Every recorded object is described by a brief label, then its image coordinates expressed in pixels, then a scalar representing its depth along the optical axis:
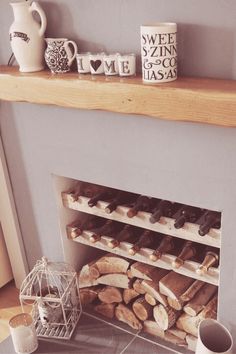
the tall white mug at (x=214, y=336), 1.54
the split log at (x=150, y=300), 1.72
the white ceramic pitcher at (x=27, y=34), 1.46
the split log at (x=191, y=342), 1.67
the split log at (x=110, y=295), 1.83
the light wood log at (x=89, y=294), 1.92
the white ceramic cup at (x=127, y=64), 1.33
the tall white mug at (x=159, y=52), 1.22
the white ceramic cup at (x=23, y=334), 1.70
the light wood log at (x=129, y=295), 1.78
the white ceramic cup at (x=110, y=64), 1.36
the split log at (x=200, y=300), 1.62
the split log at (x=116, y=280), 1.78
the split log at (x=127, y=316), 1.79
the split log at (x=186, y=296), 1.62
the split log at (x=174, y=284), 1.63
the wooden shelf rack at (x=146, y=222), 1.47
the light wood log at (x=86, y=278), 1.88
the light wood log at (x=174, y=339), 1.71
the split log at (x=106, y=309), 1.87
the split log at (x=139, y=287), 1.74
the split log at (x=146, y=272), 1.72
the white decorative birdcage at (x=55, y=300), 1.81
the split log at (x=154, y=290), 1.68
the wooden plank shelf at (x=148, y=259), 1.53
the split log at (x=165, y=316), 1.67
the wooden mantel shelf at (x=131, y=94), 1.17
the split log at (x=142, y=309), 1.75
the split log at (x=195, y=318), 1.61
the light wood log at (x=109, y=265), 1.78
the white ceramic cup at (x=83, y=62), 1.42
